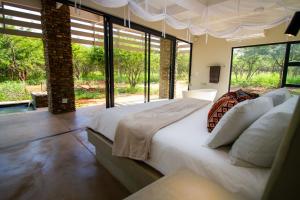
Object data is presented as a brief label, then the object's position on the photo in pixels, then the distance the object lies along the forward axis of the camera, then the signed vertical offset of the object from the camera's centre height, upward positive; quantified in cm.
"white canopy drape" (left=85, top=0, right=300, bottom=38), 297 +146
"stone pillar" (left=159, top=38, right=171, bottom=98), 547 +39
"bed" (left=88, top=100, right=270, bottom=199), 88 -52
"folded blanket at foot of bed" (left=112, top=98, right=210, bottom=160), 138 -46
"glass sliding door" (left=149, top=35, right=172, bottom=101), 503 +36
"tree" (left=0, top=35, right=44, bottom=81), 565 +70
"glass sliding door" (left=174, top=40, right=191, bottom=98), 596 +40
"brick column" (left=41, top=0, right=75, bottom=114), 384 +52
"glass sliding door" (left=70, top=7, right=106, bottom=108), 549 +55
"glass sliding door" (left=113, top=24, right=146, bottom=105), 422 +35
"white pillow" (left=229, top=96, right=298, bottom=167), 86 -33
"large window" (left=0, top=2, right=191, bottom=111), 408 +57
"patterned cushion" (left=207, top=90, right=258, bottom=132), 144 -28
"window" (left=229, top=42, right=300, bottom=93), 414 +36
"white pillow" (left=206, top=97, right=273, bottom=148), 108 -29
